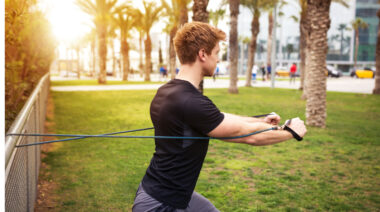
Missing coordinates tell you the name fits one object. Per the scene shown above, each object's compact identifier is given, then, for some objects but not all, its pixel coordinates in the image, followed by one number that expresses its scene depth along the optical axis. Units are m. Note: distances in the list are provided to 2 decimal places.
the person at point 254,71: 36.09
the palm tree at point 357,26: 70.50
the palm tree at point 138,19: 38.03
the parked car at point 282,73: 53.09
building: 72.81
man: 1.98
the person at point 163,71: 41.31
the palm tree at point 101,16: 29.81
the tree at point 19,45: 4.27
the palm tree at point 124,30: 40.75
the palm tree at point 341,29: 73.76
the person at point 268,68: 41.59
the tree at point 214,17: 60.98
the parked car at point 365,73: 48.19
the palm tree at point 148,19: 37.56
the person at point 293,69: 32.72
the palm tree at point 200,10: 12.38
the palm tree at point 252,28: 27.93
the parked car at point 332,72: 50.38
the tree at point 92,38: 51.28
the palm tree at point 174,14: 22.19
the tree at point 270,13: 28.16
